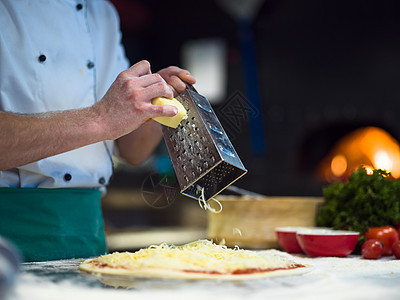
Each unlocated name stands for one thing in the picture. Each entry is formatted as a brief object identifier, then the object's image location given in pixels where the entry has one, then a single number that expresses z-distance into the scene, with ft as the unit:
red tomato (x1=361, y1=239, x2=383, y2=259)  5.88
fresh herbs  6.30
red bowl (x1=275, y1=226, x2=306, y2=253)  6.35
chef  4.74
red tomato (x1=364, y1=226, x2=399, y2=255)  6.17
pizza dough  4.01
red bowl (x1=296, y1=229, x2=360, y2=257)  5.79
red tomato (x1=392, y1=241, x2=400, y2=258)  5.87
